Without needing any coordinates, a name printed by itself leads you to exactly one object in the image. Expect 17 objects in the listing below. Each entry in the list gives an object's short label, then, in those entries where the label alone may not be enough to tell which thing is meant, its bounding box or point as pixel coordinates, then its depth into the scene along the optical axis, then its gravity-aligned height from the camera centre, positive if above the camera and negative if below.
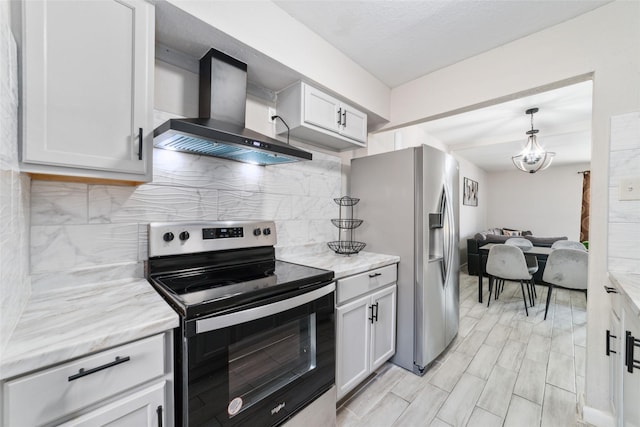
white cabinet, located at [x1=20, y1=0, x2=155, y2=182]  0.90 +0.46
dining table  4.00 -0.59
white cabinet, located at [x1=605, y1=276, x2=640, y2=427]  0.98 -0.65
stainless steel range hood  1.25 +0.43
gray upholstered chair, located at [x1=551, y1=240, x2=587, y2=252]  4.08 -0.50
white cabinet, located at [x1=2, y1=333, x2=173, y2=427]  0.66 -0.53
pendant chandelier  3.61 +0.82
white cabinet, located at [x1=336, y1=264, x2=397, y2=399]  1.61 -0.78
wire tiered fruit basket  2.29 -0.15
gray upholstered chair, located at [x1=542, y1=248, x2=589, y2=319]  2.98 -0.66
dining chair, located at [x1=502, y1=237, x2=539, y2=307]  3.53 -0.64
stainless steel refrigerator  1.99 -0.18
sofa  4.89 -0.56
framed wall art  5.80 +0.48
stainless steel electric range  0.94 -0.49
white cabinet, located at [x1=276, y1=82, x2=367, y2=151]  1.83 +0.72
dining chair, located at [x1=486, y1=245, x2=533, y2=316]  3.21 -0.66
